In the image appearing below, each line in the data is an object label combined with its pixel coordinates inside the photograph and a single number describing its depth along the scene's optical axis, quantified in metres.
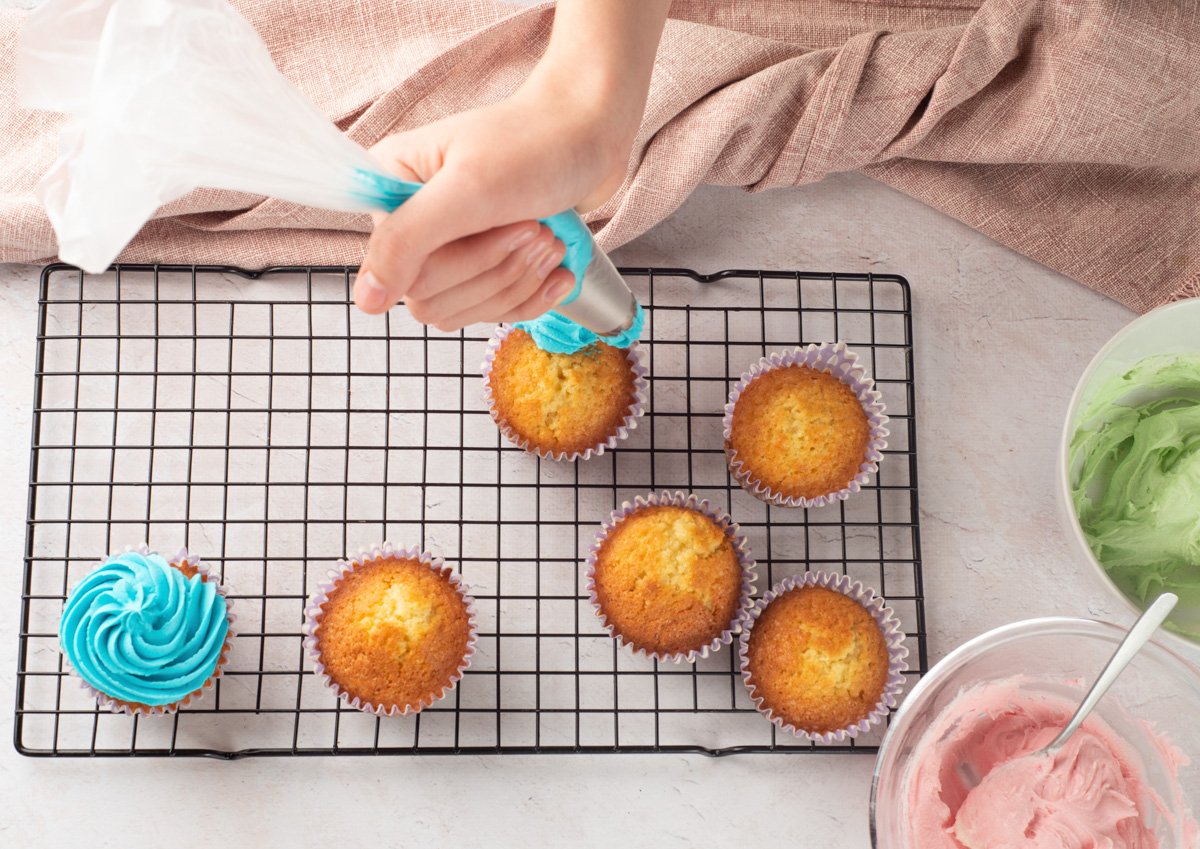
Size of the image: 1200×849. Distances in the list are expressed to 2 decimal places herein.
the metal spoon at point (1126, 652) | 0.72
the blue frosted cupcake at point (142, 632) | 0.76
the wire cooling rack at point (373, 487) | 0.81
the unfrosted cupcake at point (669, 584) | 0.78
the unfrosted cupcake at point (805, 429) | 0.79
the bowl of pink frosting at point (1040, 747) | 0.75
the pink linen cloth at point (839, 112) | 0.80
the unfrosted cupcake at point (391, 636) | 0.77
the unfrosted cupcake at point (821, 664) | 0.78
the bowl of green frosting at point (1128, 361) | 0.78
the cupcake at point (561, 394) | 0.79
